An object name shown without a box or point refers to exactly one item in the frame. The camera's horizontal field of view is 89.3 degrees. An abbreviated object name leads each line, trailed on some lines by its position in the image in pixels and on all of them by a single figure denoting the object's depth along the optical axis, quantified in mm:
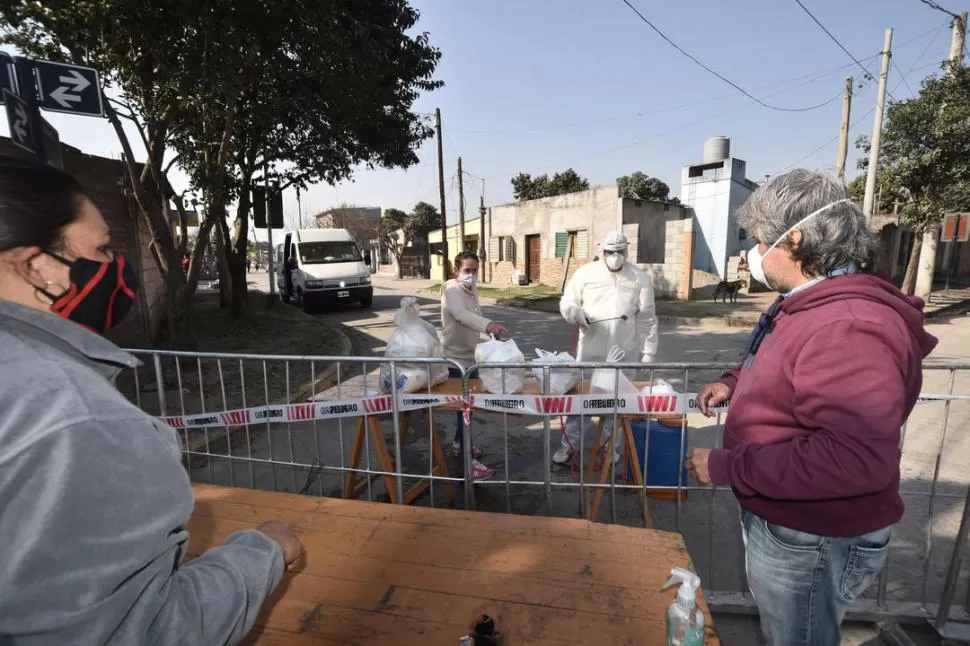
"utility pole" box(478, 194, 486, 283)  25141
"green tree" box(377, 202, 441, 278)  35219
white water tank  25891
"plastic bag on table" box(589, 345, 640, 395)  3303
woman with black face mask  672
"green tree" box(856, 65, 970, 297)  10914
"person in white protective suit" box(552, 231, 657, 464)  4301
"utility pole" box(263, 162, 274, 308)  11788
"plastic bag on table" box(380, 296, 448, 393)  3434
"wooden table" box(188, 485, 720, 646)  1464
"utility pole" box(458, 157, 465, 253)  23953
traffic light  11516
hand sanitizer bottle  1326
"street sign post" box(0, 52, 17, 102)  3363
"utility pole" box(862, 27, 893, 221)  11539
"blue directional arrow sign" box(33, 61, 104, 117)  3482
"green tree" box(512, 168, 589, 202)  34906
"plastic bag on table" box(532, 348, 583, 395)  3357
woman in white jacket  4129
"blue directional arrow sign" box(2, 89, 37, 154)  3270
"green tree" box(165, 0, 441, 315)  6391
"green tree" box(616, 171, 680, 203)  38162
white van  14359
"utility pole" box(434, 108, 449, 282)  20370
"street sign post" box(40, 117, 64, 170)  3527
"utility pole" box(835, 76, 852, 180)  13664
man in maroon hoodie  1229
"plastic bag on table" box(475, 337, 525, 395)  3287
